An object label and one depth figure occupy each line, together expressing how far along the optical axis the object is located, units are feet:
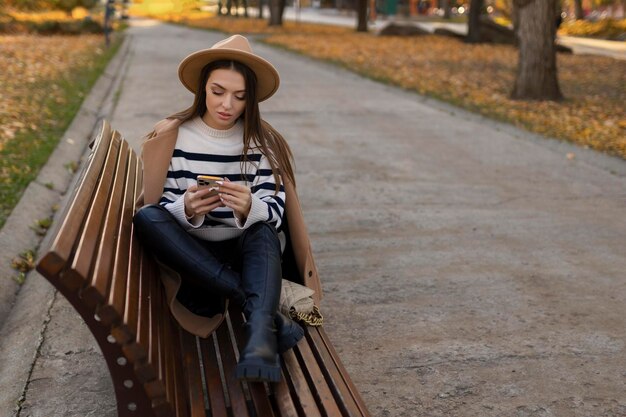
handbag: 10.37
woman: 9.87
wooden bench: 7.47
